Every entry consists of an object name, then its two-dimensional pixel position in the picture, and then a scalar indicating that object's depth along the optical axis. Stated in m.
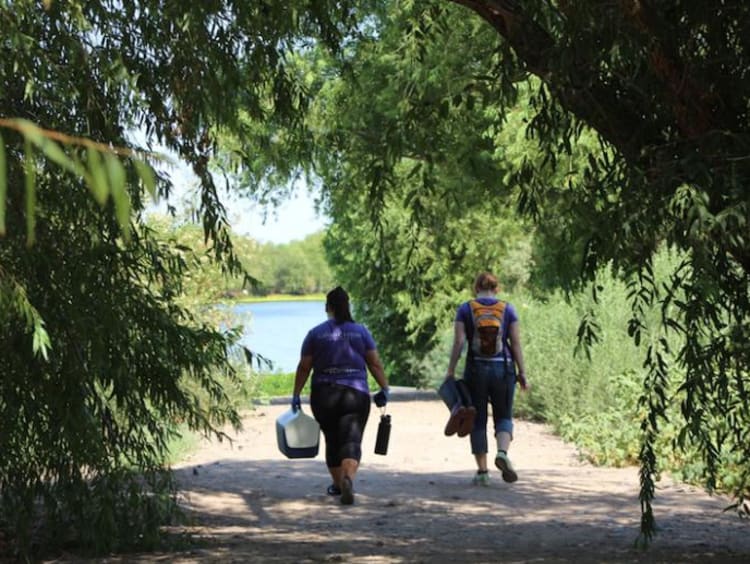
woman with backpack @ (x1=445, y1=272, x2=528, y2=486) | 21.40
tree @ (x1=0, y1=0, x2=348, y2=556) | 12.74
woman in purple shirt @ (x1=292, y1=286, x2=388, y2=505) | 19.86
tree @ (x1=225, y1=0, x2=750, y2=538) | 10.76
